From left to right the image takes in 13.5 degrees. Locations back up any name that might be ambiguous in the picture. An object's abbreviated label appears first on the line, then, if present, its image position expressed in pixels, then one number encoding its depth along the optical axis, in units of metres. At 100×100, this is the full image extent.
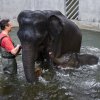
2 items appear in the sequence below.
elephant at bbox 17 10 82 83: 7.80
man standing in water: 8.08
